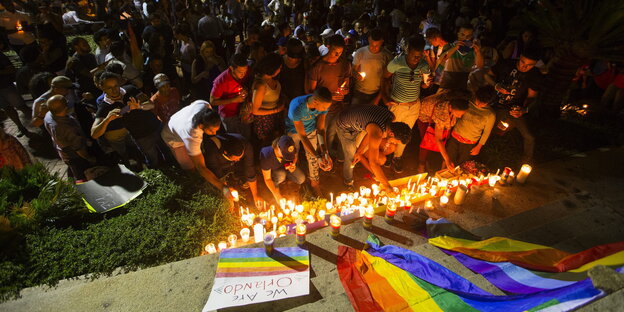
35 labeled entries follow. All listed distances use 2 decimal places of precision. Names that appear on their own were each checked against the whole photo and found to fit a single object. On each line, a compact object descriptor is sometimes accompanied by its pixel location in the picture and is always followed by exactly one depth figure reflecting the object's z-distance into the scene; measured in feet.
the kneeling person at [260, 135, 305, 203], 12.19
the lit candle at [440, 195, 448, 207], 13.11
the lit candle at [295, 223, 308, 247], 10.51
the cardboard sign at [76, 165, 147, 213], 13.12
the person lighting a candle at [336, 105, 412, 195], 12.15
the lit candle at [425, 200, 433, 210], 12.85
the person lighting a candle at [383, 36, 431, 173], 14.76
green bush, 10.42
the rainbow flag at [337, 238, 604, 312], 6.94
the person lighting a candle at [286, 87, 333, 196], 12.71
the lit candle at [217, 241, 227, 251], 11.23
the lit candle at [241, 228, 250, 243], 11.57
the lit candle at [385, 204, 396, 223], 11.84
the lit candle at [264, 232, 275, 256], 9.83
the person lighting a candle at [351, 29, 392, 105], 15.72
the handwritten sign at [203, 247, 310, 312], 8.58
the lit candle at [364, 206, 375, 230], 11.41
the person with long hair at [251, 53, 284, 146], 13.87
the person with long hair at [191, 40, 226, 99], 19.24
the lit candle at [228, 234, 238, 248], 11.58
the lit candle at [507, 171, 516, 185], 14.85
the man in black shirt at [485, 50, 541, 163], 15.70
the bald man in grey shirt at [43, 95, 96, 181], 13.25
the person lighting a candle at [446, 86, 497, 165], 13.61
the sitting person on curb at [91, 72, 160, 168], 13.64
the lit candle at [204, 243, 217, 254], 11.48
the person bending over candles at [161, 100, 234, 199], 11.86
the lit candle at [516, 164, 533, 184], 14.79
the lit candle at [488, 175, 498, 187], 14.79
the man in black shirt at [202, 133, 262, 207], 11.59
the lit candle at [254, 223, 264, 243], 11.56
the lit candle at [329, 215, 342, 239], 10.94
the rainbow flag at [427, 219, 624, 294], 8.59
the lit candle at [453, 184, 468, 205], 13.34
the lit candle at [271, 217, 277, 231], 12.26
